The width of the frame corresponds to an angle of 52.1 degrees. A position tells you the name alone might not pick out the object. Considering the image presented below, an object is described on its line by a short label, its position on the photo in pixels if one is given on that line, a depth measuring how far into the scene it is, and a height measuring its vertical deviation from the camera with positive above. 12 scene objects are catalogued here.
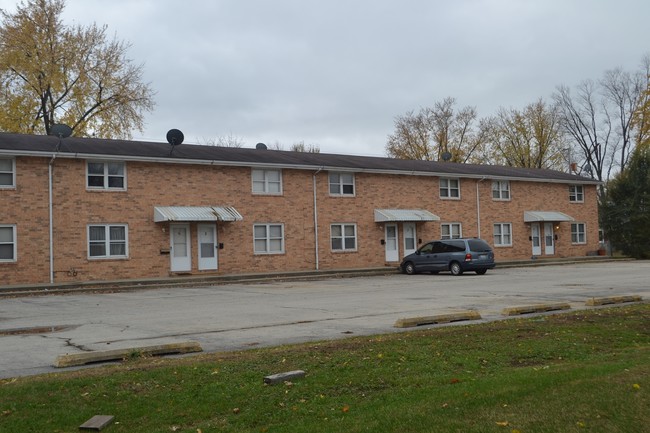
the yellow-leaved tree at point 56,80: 39.31 +10.81
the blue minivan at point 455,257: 28.09 -0.58
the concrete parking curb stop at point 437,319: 11.73 -1.38
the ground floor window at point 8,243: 24.00 +0.49
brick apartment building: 24.66 +1.75
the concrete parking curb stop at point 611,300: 14.48 -1.37
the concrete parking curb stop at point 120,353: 8.38 -1.33
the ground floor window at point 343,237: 31.75 +0.46
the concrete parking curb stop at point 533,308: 13.25 -1.38
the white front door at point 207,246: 27.84 +0.19
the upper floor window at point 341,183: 32.19 +3.09
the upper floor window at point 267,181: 29.94 +3.07
